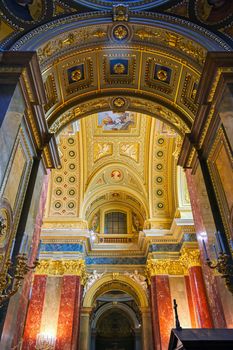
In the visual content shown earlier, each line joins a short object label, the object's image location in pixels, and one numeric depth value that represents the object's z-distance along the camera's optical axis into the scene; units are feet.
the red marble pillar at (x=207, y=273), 18.14
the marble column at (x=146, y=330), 44.39
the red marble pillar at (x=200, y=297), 33.01
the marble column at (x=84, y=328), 44.19
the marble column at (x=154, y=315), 37.68
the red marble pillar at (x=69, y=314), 36.81
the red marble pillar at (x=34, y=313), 36.88
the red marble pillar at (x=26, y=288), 17.26
